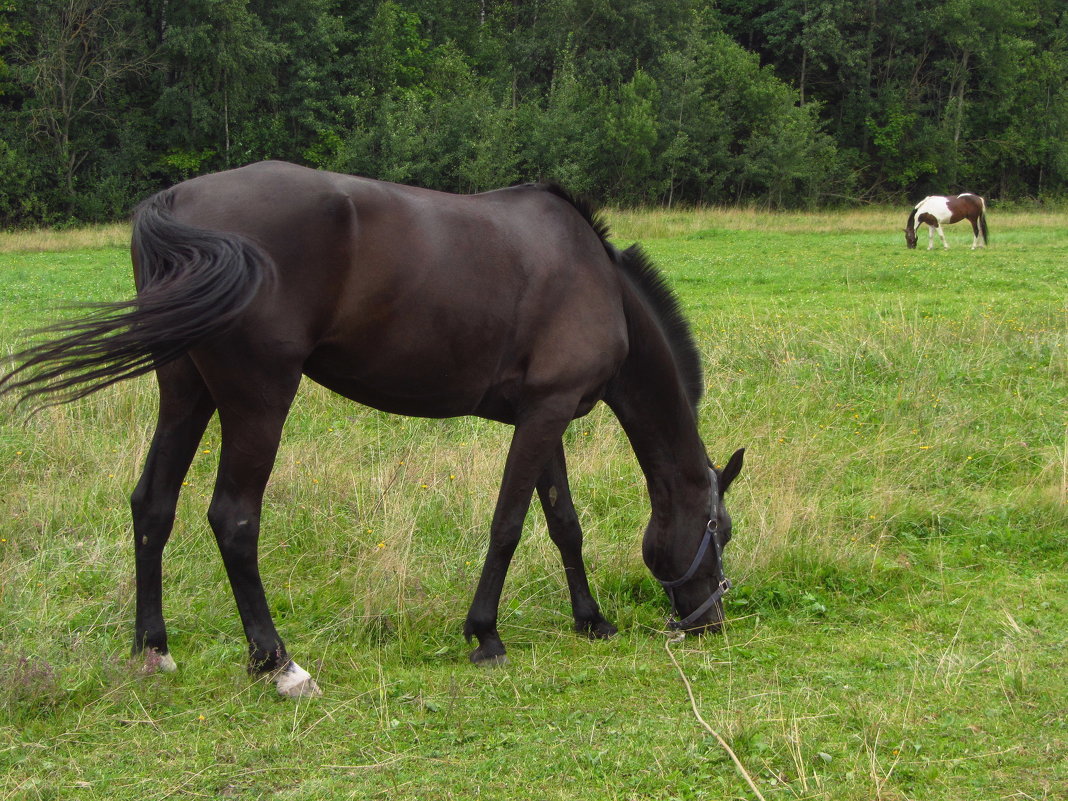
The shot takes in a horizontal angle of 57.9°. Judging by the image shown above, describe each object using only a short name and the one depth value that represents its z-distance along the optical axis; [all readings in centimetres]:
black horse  365
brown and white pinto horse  2511
